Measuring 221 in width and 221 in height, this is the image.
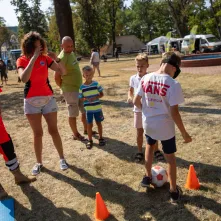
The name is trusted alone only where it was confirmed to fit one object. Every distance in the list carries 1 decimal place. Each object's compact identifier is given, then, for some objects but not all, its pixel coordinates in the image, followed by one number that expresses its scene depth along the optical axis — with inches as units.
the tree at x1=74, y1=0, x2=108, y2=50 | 1829.5
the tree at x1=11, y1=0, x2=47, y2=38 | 2439.7
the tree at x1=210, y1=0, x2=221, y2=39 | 1475.1
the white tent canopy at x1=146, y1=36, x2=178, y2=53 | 1730.7
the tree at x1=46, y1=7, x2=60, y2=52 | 2123.5
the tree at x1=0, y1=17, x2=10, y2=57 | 2645.9
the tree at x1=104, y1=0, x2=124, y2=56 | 1980.8
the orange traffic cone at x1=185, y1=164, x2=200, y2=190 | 130.6
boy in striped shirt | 188.9
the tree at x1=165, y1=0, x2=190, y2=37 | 1717.5
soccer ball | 133.7
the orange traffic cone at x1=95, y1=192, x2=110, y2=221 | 115.9
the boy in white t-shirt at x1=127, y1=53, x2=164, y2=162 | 149.3
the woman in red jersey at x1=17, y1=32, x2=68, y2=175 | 142.5
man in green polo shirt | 191.9
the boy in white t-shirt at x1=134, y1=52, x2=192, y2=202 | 108.7
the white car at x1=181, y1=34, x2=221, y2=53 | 1159.3
